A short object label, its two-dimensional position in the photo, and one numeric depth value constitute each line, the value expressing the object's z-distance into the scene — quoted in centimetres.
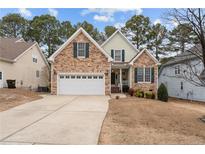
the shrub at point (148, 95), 1263
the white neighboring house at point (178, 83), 1327
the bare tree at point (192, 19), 690
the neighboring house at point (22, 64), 1306
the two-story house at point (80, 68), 1268
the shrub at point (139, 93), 1250
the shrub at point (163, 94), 1258
